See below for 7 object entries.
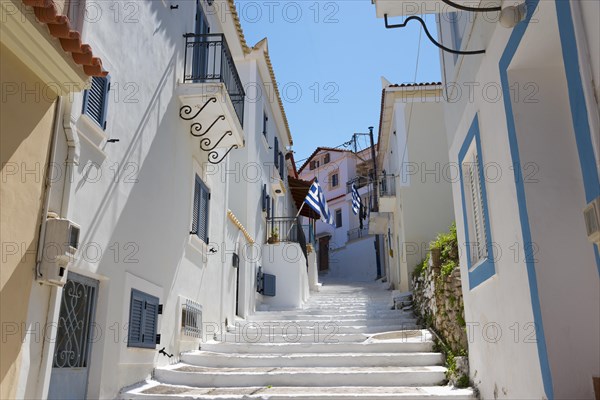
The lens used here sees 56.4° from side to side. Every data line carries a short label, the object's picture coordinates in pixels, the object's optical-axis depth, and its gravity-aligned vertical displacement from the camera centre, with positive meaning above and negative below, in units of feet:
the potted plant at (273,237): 53.88 +11.34
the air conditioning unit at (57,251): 15.85 +3.03
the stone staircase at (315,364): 23.45 -0.30
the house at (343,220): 122.01 +32.76
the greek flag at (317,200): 58.90 +16.32
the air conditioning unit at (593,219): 9.64 +2.29
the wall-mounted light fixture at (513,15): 14.46 +8.56
